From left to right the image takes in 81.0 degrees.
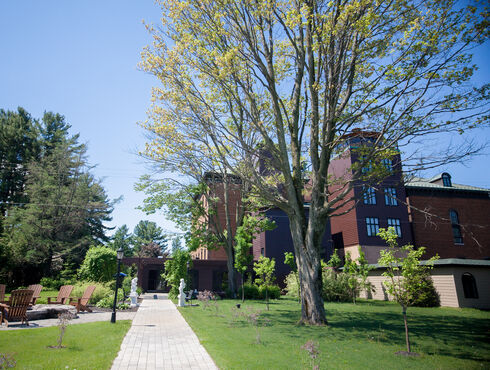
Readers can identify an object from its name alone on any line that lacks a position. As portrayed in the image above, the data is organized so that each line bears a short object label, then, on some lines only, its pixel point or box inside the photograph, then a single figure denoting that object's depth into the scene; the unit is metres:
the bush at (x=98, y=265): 20.02
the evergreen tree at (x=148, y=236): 77.56
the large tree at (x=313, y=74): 10.05
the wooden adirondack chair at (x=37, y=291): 13.89
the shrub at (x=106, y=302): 16.55
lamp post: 12.72
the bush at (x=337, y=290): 23.81
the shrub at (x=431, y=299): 20.26
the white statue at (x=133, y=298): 18.82
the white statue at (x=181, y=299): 19.14
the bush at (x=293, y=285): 26.83
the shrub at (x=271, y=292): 25.75
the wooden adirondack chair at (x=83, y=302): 13.75
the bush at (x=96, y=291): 17.58
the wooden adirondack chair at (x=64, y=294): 14.68
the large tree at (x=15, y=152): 36.97
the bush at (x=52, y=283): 27.70
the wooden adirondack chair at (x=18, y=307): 9.45
